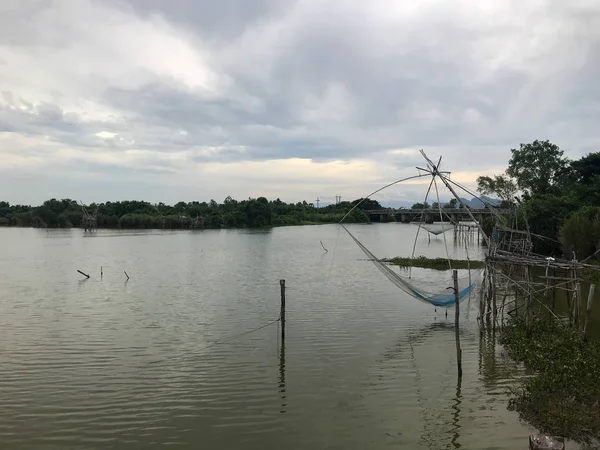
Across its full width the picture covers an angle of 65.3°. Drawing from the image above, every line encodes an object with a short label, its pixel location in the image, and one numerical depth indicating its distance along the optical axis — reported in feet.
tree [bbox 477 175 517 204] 133.39
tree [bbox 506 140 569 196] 125.29
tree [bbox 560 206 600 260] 64.18
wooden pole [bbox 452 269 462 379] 24.94
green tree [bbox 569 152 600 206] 89.20
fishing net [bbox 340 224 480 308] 35.01
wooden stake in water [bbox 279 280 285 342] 31.96
